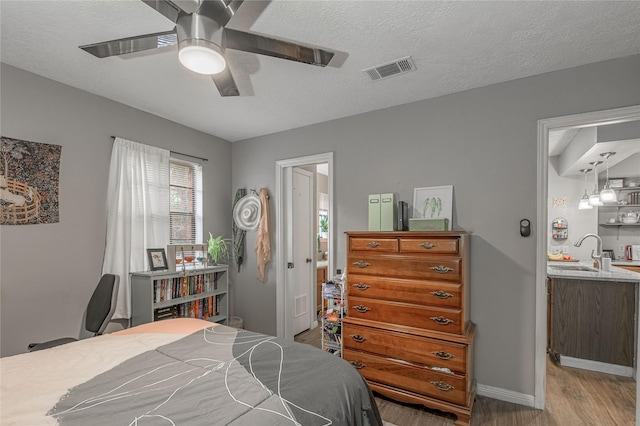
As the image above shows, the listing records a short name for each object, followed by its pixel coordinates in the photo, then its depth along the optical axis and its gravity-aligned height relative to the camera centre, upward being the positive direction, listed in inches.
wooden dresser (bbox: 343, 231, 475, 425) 90.6 -34.9
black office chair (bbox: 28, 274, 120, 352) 94.9 -30.1
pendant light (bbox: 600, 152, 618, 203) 173.3 +7.2
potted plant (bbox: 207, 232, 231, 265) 142.7 -18.7
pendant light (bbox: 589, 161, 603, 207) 184.4 +6.2
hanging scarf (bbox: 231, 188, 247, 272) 161.3 -16.2
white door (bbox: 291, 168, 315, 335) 162.1 -21.7
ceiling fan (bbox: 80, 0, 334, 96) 53.8 +32.9
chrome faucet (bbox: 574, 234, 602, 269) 142.2 -24.5
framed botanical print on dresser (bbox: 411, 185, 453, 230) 111.0 +2.4
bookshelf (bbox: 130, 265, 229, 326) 115.1 -35.4
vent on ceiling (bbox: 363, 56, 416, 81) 90.7 +43.2
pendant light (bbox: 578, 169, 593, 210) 200.7 +3.9
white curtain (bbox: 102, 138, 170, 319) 115.6 +0.3
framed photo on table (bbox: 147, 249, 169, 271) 120.2 -19.8
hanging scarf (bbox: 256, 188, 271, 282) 151.9 -14.8
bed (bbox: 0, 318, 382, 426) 42.1 -28.8
